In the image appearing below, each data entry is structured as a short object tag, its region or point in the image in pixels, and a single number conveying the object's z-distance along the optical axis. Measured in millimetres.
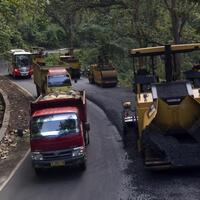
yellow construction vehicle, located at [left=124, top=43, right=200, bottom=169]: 16170
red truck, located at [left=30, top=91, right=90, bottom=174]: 17516
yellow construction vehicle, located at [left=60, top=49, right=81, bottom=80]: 48531
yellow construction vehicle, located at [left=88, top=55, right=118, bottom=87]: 40969
